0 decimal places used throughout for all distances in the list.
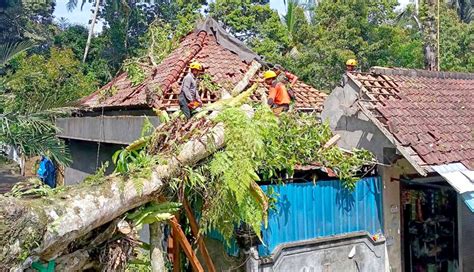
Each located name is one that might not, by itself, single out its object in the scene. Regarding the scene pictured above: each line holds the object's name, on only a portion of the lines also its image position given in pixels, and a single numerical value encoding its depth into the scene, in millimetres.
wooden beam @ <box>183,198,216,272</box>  6582
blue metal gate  6934
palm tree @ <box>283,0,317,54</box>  26659
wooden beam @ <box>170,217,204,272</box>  6487
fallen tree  4508
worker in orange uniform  8562
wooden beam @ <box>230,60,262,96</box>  8192
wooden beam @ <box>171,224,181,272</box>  7129
